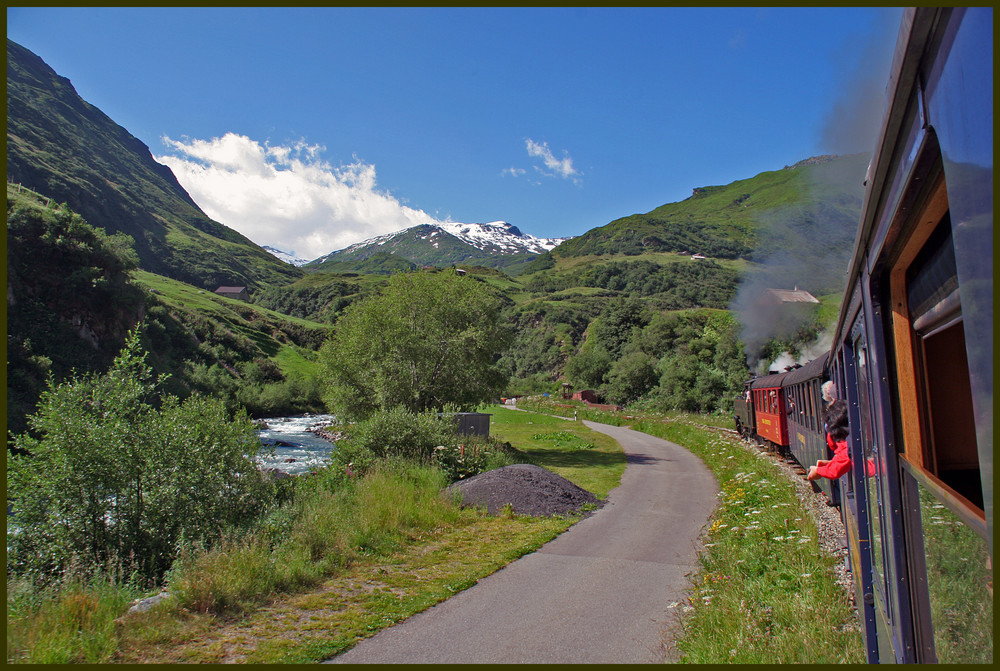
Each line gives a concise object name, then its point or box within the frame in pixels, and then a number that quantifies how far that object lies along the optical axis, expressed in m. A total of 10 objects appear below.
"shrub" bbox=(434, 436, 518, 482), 17.02
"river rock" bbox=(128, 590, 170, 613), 6.71
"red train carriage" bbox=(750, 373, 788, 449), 18.34
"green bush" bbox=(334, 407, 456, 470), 15.86
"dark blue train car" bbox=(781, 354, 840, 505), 11.05
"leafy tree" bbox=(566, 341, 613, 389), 71.44
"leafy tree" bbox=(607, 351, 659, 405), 59.31
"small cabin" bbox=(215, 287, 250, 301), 157.38
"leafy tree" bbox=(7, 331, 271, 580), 8.45
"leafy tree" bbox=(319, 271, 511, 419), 24.25
